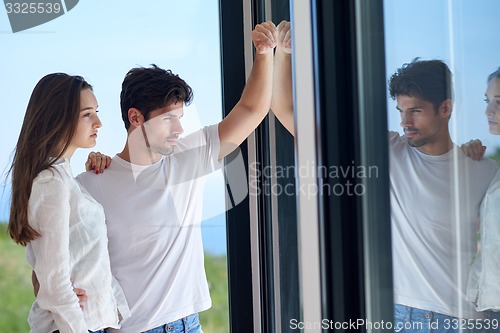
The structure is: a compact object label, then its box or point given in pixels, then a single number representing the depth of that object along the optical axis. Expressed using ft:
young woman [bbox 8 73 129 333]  11.63
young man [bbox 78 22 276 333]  12.18
